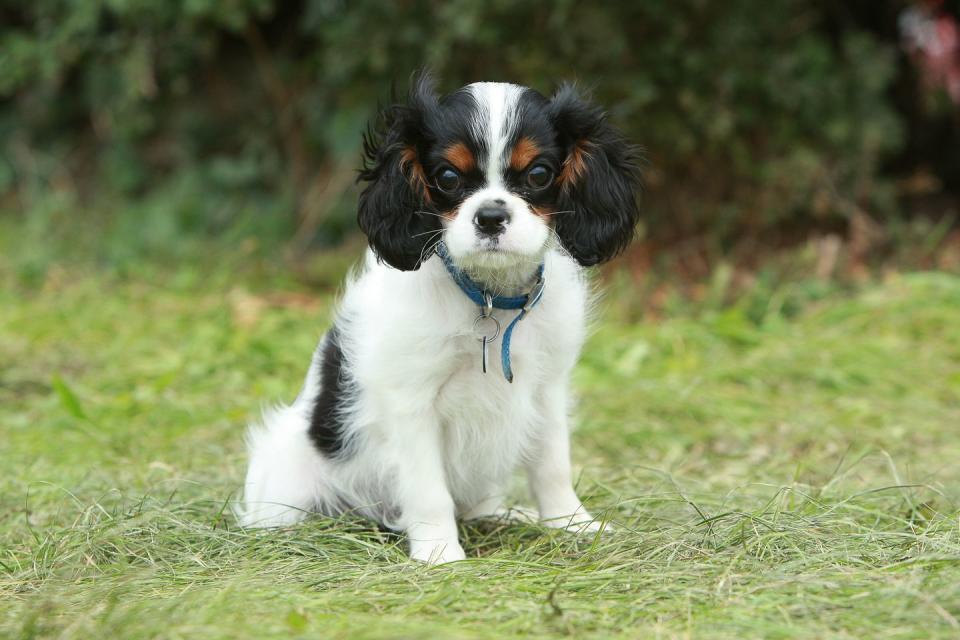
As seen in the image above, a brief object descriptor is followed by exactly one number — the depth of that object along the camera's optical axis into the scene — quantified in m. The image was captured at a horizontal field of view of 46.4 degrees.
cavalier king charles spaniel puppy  3.24
